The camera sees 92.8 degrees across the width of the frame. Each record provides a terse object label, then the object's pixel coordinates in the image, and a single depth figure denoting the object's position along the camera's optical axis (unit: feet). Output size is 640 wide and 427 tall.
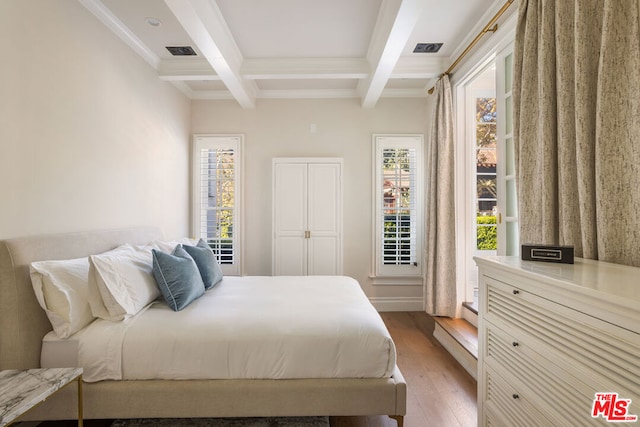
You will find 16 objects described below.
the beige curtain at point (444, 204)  10.30
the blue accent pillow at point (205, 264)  8.09
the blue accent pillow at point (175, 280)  6.41
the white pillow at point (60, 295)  5.23
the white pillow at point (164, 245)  8.39
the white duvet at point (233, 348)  5.35
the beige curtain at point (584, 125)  3.94
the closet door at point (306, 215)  12.49
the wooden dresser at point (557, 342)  2.64
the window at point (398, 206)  12.85
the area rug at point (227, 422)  5.80
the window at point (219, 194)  12.91
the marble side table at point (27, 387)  3.70
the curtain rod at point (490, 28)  7.09
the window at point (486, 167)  11.43
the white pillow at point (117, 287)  5.68
